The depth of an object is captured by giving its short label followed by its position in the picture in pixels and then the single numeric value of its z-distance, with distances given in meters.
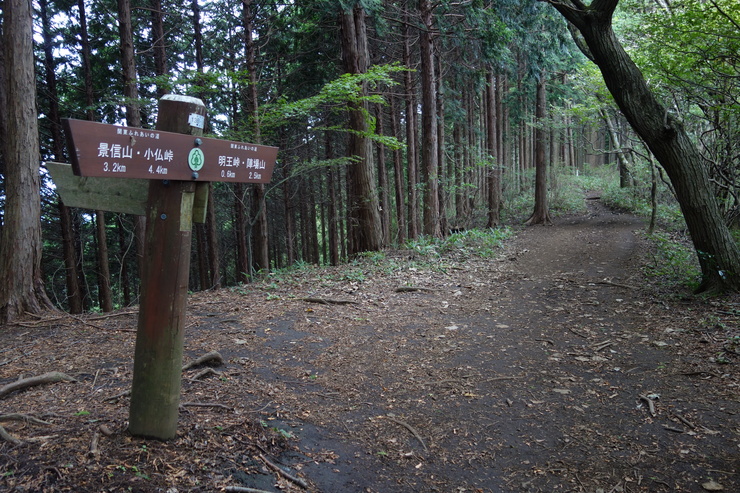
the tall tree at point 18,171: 6.18
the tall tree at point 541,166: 17.27
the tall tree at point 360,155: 10.93
